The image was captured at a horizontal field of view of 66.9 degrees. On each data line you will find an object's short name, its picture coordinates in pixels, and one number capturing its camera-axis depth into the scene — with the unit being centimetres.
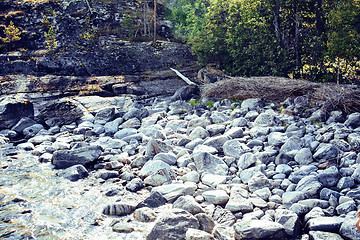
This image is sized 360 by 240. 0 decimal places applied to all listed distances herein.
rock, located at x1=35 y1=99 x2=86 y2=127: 1084
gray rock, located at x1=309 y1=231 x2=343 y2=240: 356
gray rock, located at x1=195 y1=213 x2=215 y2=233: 403
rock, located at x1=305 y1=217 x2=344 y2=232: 371
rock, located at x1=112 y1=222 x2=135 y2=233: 412
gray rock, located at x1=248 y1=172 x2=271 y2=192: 496
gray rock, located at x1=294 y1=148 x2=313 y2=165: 549
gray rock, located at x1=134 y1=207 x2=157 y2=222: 437
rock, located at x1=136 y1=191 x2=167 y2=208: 475
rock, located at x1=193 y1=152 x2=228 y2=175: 573
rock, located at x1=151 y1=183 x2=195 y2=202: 493
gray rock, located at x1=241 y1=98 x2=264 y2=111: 923
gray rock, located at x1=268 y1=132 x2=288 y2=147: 636
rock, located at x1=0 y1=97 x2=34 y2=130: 1047
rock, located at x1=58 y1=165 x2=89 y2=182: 598
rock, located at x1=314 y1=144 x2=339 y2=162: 541
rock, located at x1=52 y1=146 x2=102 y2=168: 659
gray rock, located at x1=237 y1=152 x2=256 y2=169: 566
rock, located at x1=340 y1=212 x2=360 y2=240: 351
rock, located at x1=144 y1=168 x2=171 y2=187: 552
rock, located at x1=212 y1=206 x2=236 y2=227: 419
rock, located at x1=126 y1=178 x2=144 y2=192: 539
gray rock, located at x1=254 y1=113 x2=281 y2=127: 758
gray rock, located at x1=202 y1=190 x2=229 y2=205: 467
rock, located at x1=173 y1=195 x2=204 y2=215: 437
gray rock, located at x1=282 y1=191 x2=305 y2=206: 443
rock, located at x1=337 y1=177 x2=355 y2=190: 454
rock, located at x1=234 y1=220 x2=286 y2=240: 374
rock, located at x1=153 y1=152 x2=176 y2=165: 629
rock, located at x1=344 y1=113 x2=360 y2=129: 663
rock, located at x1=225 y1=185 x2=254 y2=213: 440
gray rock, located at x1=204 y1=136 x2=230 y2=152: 671
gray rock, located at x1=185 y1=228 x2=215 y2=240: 369
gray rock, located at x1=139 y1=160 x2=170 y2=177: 586
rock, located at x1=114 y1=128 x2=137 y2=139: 871
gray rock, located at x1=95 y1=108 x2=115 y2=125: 1053
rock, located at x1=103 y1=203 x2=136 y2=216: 459
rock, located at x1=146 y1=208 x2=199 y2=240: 385
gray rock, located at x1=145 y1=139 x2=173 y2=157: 671
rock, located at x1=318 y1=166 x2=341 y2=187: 471
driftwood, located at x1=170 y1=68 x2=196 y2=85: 1466
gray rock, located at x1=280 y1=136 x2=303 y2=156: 596
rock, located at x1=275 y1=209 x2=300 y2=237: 381
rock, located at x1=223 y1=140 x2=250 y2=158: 625
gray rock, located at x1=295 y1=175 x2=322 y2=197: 452
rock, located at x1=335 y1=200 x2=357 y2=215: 399
